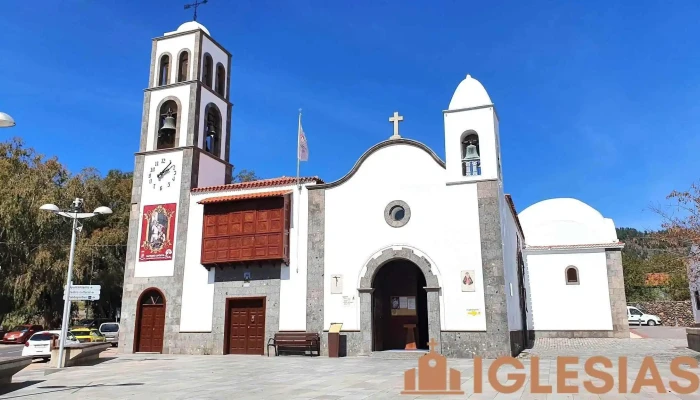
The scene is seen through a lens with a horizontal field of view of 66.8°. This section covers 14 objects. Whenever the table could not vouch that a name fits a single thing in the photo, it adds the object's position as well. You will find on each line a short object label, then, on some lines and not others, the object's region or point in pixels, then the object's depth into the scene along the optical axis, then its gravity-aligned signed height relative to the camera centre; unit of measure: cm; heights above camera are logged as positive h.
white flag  1950 +590
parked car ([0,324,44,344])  2770 -121
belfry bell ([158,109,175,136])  2161 +743
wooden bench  1764 -100
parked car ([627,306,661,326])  3719 -49
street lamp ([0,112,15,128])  859 +304
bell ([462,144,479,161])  1759 +513
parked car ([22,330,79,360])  1853 -123
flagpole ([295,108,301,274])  1879 +389
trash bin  1720 -101
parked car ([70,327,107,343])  2444 -108
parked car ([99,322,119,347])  2746 -96
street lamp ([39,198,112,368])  1455 +33
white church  1697 +237
